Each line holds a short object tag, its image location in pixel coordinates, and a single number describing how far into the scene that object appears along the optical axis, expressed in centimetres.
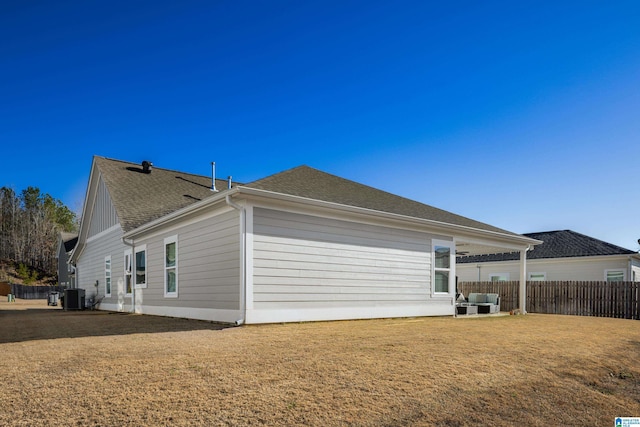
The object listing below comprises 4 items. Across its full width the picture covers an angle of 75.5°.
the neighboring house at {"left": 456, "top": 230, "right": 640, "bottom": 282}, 2045
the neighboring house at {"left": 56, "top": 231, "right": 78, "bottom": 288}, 3575
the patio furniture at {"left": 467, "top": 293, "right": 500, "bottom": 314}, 1505
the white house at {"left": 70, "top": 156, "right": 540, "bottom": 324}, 931
